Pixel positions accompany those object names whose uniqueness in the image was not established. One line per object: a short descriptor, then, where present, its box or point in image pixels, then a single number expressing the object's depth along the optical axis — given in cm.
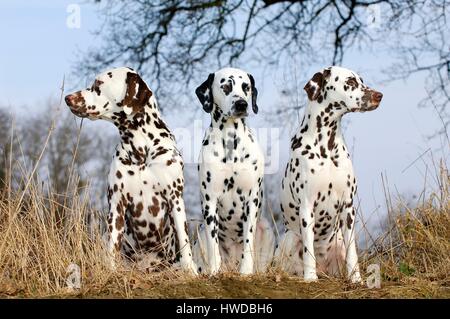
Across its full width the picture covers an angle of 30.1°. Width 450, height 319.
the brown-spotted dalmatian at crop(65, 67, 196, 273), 682
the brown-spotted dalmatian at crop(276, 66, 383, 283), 679
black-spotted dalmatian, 680
